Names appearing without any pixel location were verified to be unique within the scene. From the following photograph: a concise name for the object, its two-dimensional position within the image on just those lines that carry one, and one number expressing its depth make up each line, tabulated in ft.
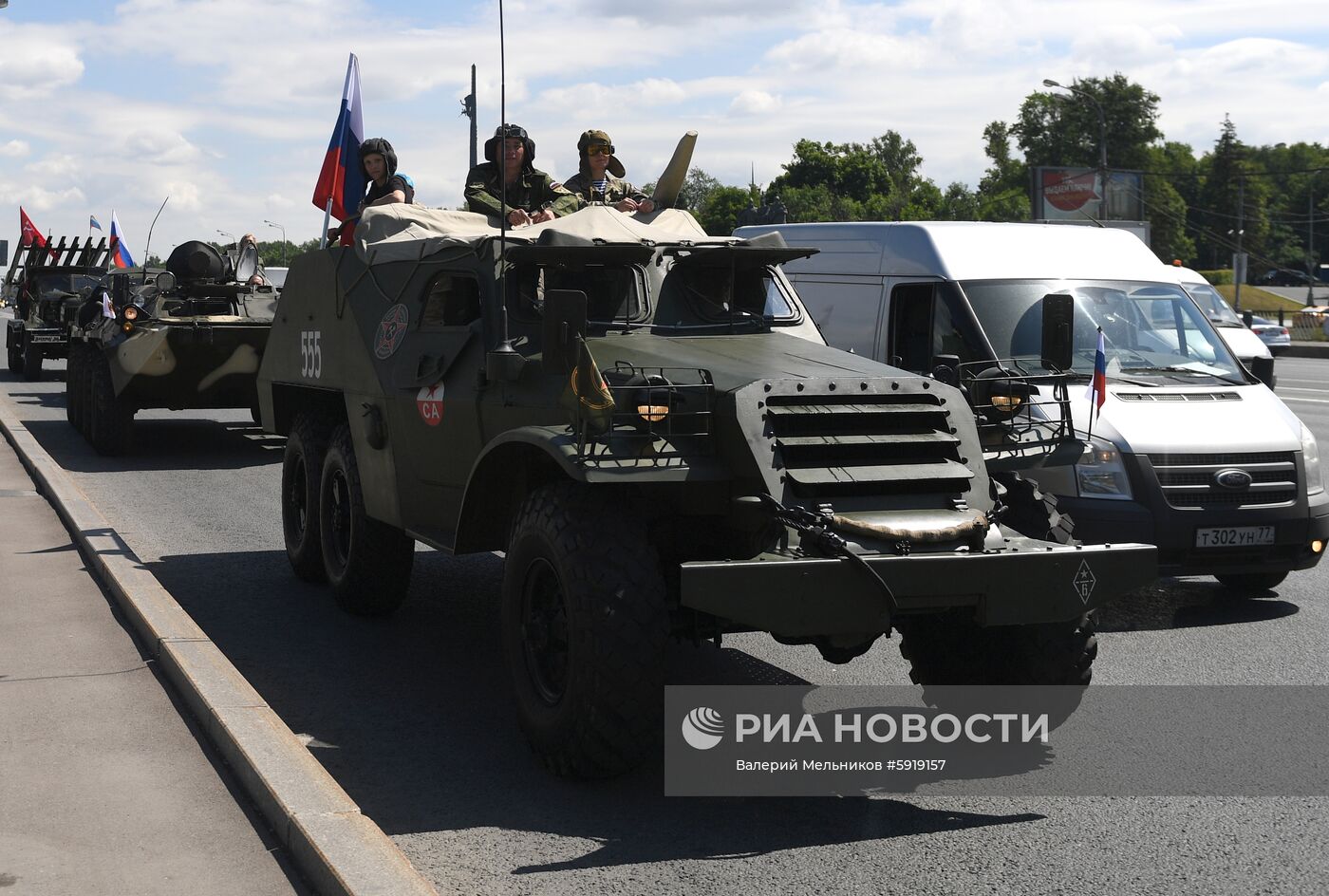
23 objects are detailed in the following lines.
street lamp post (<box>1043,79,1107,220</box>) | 171.14
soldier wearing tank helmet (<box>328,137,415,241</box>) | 28.81
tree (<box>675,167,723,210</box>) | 377.01
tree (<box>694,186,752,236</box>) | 302.04
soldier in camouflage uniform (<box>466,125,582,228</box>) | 26.12
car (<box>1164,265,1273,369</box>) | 48.67
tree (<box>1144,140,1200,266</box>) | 338.34
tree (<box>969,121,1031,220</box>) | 343.87
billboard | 211.41
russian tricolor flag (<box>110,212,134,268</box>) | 90.63
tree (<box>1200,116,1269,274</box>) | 402.93
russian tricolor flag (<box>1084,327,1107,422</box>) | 22.38
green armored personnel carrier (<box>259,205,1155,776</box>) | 16.85
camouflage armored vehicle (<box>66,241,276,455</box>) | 50.01
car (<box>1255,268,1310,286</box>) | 400.49
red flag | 91.81
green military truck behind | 82.79
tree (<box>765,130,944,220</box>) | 307.58
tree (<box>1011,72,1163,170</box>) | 330.13
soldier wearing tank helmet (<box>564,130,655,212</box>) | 27.07
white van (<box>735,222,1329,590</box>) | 27.07
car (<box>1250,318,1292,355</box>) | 135.23
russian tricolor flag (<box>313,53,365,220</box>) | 40.09
